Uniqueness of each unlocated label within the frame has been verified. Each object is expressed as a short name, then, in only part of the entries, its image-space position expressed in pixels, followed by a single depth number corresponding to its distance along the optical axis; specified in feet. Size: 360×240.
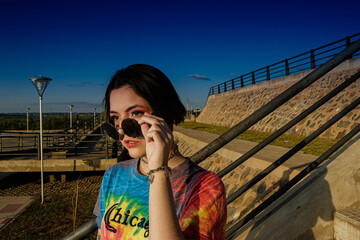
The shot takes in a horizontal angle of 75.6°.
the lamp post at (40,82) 29.68
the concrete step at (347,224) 5.17
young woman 2.53
